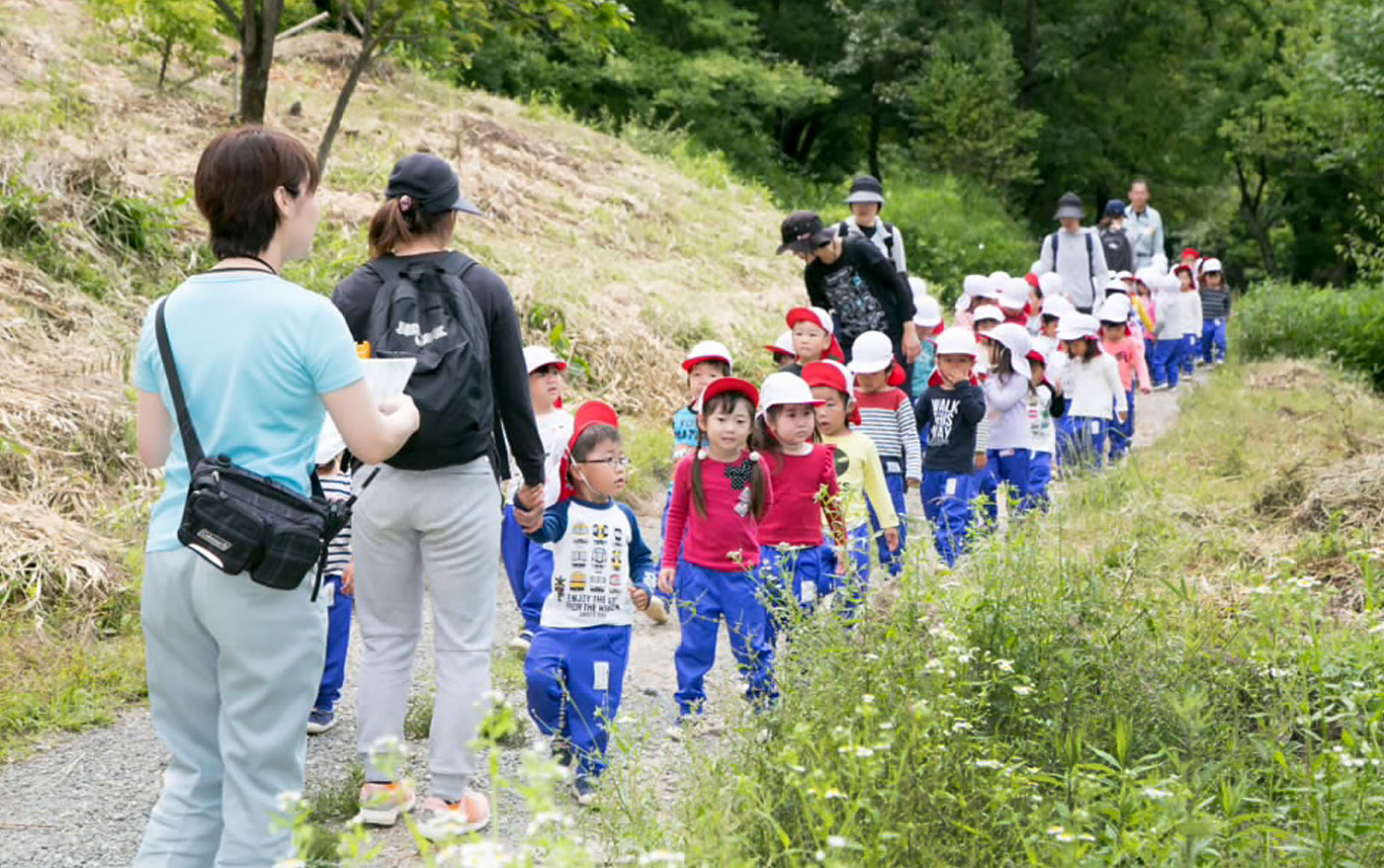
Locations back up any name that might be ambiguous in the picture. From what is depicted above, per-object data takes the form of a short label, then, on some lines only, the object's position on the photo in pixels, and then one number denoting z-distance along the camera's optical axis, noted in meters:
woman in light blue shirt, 3.37
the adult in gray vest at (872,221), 9.55
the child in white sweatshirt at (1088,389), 10.63
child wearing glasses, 5.11
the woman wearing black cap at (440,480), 4.37
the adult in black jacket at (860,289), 8.65
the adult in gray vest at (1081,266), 14.41
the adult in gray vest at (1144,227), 18.02
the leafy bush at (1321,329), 19.27
